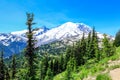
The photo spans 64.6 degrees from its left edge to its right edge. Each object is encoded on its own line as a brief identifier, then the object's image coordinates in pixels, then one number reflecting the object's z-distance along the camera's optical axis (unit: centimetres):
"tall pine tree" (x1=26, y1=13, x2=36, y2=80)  1428
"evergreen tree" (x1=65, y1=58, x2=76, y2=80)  770
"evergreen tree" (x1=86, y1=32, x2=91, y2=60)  2665
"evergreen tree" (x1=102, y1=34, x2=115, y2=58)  1099
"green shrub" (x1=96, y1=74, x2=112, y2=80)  518
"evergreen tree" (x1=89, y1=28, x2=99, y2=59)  2603
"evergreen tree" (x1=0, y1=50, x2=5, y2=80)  2392
